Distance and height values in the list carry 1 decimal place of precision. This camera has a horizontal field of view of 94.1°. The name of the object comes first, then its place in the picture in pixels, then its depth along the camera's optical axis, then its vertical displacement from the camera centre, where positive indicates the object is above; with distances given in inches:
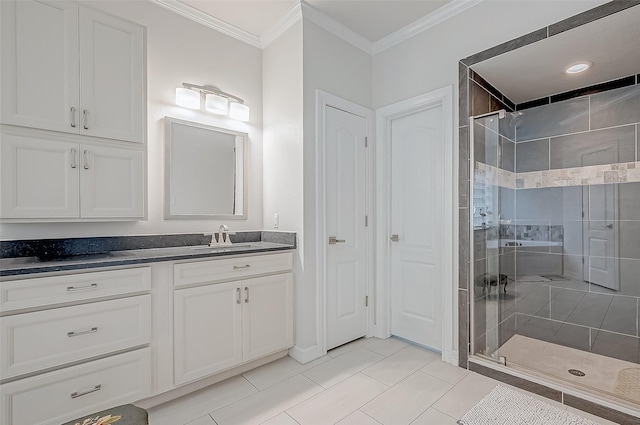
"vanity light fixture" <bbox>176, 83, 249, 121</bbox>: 96.8 +38.7
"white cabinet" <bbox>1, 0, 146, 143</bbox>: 61.7 +32.8
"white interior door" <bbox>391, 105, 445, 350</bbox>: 104.3 -4.8
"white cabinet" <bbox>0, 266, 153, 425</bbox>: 55.3 -26.7
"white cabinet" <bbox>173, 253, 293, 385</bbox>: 76.7 -29.9
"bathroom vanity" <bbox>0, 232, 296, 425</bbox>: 56.4 -26.0
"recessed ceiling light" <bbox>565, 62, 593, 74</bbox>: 93.9 +46.5
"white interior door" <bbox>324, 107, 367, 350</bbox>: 106.2 -4.9
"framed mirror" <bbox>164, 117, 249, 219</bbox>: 95.7 +14.5
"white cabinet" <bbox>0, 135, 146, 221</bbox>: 61.6 +7.7
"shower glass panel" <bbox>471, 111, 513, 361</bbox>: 94.3 -8.6
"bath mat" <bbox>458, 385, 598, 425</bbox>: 66.7 -47.2
